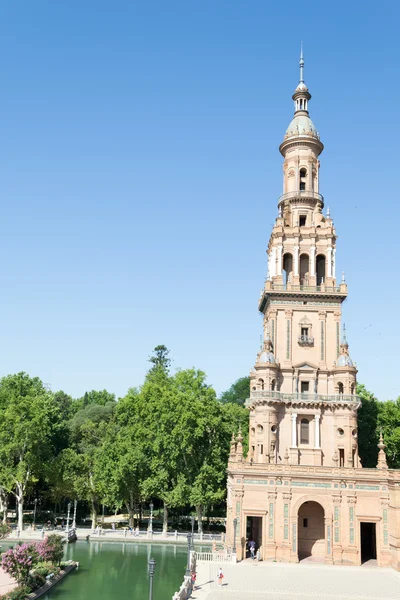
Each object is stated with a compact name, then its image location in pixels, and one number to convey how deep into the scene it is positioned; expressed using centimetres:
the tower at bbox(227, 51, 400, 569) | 3916
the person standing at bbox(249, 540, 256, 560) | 3934
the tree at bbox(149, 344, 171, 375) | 9138
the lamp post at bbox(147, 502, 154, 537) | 4991
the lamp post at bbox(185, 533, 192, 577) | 3512
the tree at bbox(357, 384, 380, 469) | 5719
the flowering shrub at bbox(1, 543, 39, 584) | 2908
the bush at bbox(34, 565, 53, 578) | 3129
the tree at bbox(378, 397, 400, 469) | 5597
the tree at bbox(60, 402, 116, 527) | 5566
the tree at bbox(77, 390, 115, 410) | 9262
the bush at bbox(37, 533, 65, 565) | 3434
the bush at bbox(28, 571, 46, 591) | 3001
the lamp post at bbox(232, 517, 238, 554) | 3866
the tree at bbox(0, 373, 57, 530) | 5222
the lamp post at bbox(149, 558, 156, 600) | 2408
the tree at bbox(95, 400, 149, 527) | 5161
